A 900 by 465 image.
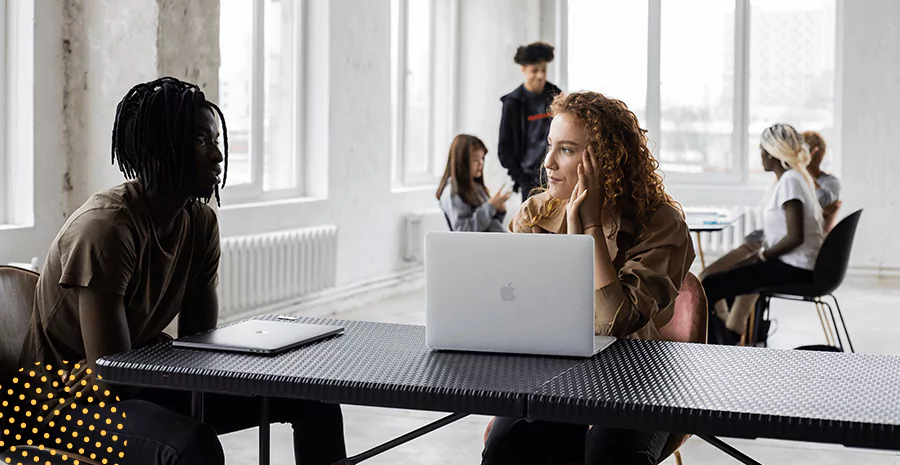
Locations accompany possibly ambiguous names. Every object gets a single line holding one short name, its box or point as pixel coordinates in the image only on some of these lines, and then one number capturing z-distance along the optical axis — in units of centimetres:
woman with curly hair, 210
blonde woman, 458
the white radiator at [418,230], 743
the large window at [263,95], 564
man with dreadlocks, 200
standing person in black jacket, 657
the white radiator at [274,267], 528
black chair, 443
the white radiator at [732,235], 838
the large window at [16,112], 404
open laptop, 189
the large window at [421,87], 754
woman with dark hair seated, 554
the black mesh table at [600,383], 155
